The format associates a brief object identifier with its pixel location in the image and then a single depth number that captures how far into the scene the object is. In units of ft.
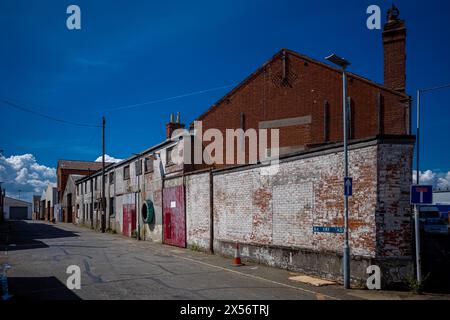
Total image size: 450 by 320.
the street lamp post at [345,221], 35.70
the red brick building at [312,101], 69.77
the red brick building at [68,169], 243.83
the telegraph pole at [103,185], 125.29
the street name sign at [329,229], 38.80
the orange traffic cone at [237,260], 50.57
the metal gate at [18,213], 319.55
